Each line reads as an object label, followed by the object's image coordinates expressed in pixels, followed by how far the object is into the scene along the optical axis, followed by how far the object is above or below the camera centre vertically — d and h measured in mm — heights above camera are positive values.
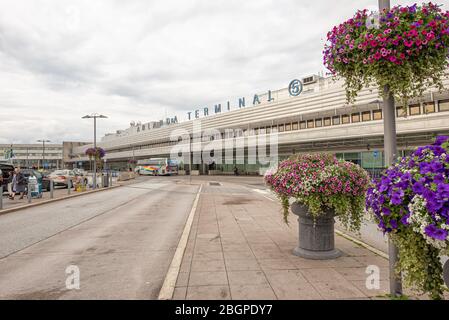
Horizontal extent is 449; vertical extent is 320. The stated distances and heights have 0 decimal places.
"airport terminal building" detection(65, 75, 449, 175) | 31922 +6413
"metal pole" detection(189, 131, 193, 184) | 68719 +4612
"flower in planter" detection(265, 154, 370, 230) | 4992 -303
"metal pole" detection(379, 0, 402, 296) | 3680 +307
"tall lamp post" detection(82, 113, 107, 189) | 31362 +5782
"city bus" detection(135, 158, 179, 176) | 57250 +561
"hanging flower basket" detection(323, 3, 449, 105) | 3324 +1354
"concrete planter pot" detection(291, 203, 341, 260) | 5477 -1279
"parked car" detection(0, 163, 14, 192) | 22062 +156
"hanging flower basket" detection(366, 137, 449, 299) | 2438 -392
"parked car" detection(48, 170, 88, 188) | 24938 -418
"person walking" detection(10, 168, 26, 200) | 16931 -628
